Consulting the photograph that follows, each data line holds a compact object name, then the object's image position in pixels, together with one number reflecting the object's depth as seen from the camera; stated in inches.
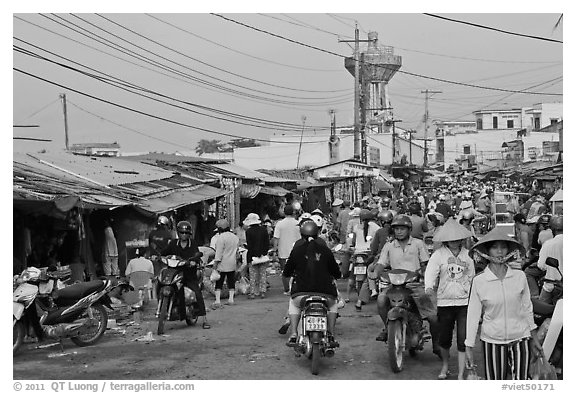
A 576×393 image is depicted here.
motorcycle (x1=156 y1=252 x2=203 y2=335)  425.4
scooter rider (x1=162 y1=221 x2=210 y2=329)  430.6
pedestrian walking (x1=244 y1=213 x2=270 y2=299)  557.0
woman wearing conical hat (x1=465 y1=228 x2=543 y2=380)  245.3
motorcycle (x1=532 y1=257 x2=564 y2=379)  272.8
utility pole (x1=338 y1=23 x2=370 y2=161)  1553.9
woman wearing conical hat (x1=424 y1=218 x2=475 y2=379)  312.2
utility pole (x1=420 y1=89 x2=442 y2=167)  3216.8
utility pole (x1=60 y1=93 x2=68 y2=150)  1608.4
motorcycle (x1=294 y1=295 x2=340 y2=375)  323.9
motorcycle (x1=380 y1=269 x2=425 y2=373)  324.5
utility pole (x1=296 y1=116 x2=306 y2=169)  1845.5
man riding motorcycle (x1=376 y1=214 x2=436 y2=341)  381.7
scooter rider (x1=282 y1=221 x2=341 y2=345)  344.2
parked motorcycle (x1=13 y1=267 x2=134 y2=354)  369.4
